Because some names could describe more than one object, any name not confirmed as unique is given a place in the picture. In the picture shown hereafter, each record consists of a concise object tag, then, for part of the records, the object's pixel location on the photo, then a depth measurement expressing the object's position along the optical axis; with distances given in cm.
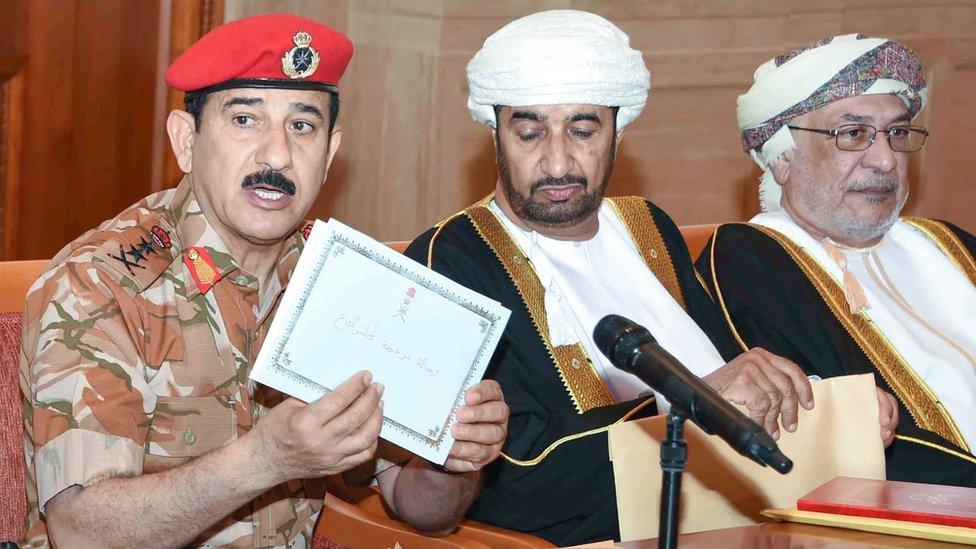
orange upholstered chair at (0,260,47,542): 246
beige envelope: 234
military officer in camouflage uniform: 213
